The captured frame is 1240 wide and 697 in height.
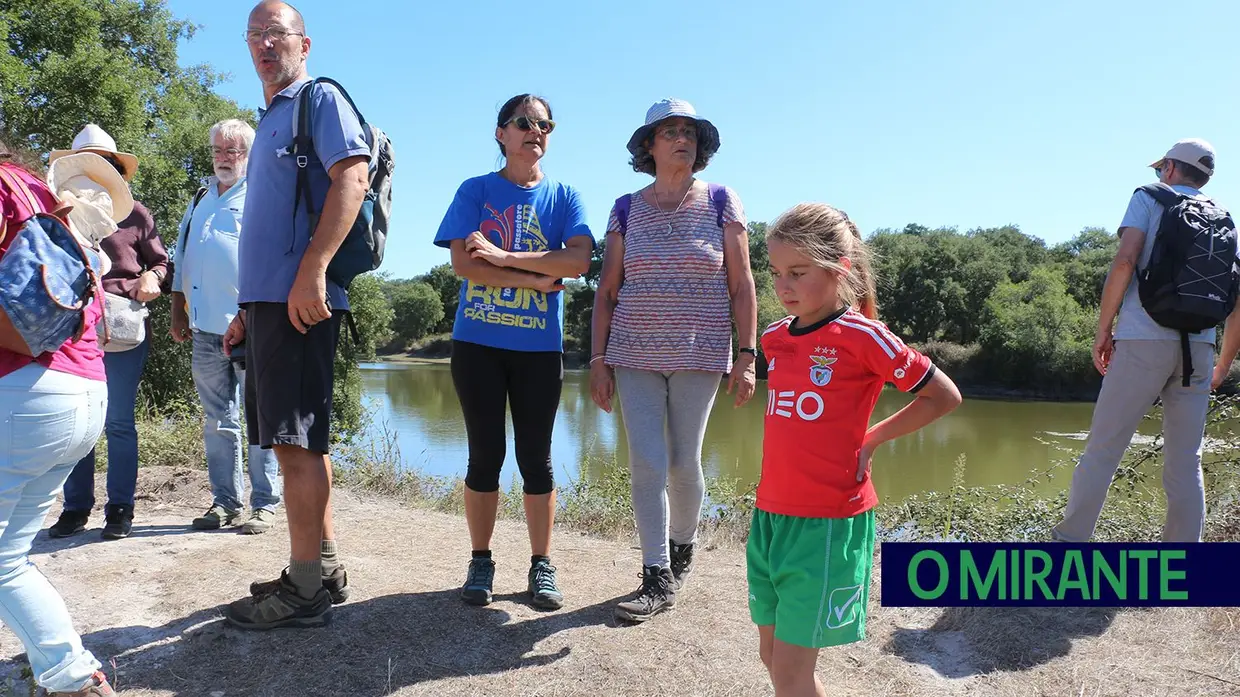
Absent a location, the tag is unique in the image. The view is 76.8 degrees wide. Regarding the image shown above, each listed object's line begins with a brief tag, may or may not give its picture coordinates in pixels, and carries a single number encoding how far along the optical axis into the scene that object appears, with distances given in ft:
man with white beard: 13.02
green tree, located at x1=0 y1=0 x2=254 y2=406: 44.78
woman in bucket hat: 10.14
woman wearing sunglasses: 10.03
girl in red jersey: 6.35
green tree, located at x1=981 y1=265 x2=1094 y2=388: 112.16
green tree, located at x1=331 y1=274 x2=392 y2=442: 58.13
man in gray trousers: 10.91
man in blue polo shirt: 8.62
